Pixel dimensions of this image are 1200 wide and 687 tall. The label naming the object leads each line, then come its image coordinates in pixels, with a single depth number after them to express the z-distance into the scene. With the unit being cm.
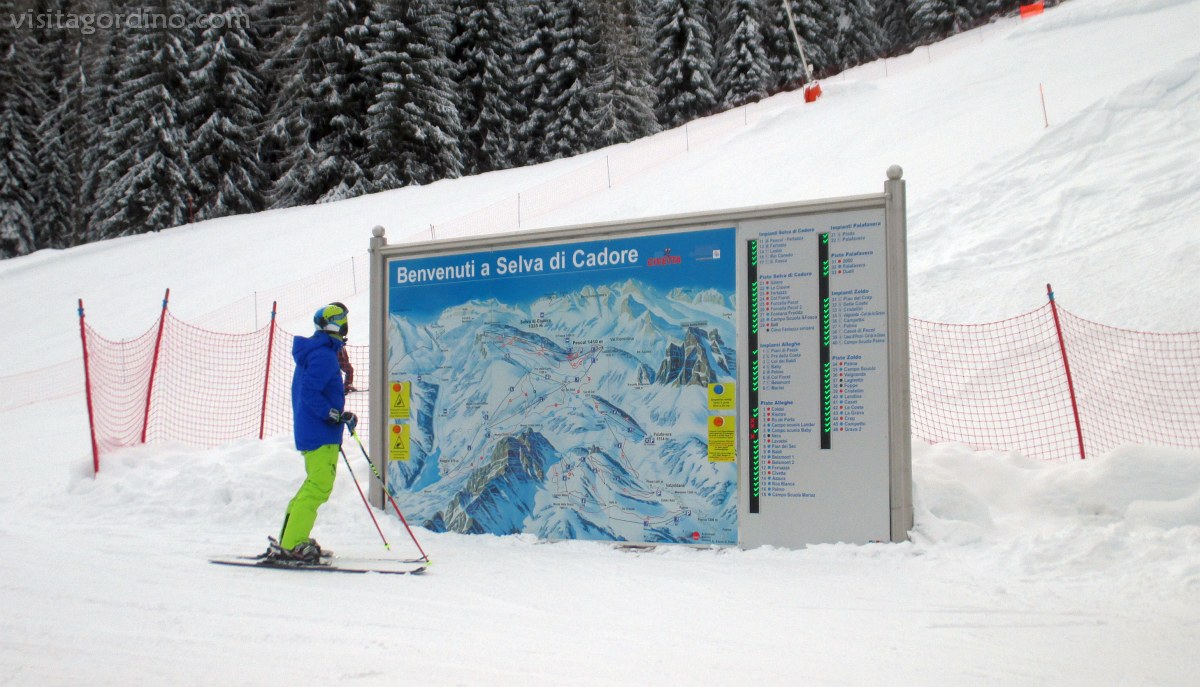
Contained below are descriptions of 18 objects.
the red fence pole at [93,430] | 819
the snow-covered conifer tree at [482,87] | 3606
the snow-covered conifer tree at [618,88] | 3481
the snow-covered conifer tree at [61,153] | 4003
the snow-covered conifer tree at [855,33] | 4712
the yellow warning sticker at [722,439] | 617
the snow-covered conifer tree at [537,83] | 3631
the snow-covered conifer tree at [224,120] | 3400
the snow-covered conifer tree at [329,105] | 3228
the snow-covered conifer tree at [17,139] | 3775
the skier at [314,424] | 579
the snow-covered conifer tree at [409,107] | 3194
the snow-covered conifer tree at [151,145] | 3306
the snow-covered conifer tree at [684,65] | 3844
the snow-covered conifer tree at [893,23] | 4925
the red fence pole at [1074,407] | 659
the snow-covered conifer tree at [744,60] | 3889
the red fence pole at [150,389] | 924
